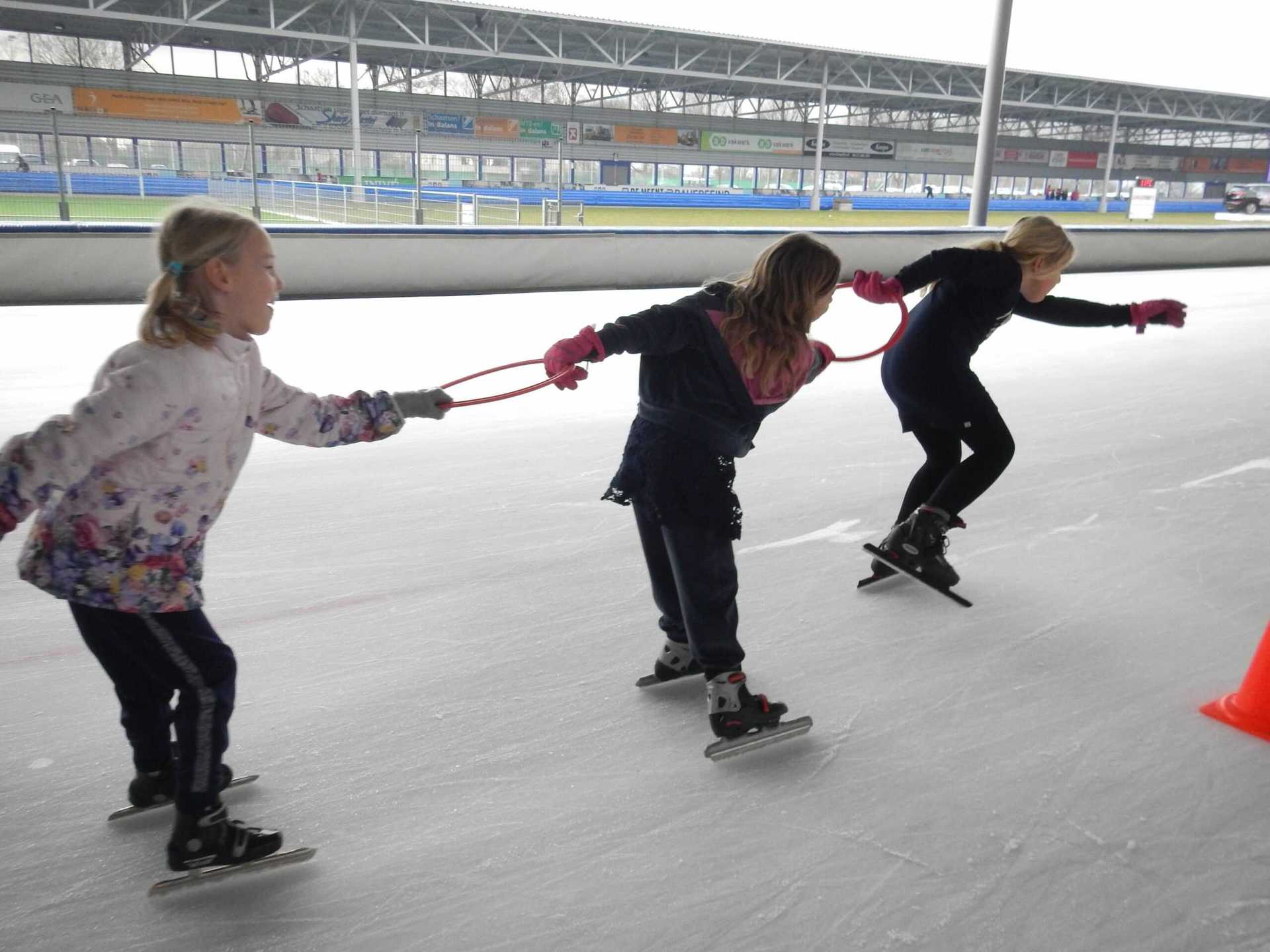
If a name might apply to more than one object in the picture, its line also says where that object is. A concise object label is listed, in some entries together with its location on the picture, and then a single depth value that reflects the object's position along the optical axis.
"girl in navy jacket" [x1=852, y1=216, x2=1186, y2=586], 2.41
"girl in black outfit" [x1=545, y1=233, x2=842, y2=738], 1.68
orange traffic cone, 1.90
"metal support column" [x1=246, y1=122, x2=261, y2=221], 7.94
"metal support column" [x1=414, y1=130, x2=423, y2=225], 8.42
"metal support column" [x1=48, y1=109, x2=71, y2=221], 6.71
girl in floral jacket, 1.17
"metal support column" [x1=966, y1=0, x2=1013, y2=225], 9.77
